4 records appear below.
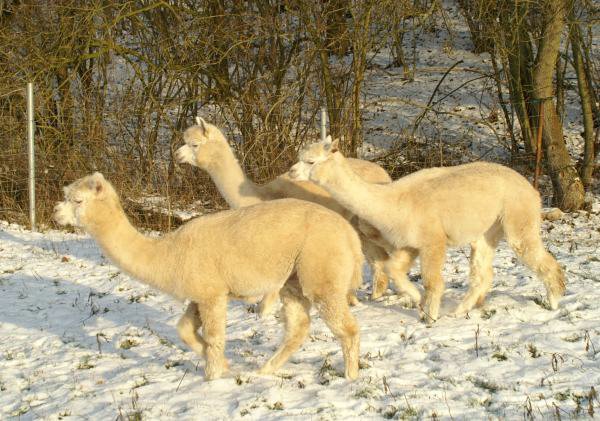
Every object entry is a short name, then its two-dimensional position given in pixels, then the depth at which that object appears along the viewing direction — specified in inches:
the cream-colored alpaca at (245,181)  308.3
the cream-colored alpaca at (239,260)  213.2
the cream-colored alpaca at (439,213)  274.5
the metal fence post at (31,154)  457.4
